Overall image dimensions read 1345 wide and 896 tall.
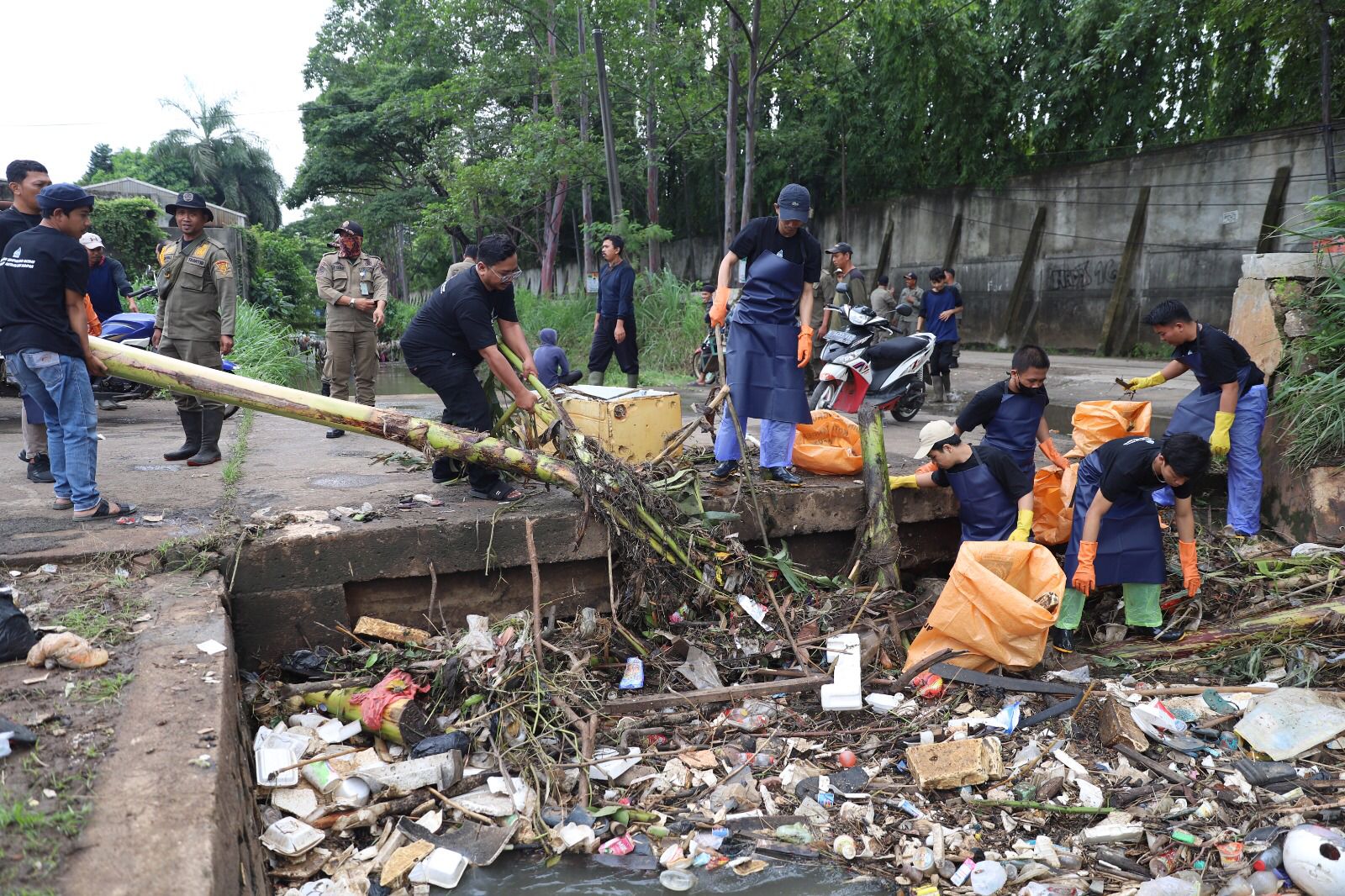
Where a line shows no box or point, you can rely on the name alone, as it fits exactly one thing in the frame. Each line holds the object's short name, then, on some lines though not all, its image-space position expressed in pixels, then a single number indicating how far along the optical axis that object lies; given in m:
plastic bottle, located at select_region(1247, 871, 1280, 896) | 2.44
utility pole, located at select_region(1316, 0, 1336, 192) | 9.23
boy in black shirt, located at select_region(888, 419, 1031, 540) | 4.18
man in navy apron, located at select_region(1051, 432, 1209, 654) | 3.82
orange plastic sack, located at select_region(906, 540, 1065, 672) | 3.47
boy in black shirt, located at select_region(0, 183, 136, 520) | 3.51
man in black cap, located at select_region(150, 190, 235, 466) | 4.82
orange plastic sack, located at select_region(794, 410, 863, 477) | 4.68
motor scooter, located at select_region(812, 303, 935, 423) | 6.10
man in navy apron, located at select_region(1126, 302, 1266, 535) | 4.41
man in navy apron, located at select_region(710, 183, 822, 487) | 4.37
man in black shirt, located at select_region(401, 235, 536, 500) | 3.89
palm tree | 33.22
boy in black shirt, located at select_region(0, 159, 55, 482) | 4.37
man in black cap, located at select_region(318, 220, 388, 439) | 5.95
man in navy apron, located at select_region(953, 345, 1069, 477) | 4.34
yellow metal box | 4.45
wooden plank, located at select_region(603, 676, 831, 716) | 3.40
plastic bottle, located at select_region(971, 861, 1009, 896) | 2.51
